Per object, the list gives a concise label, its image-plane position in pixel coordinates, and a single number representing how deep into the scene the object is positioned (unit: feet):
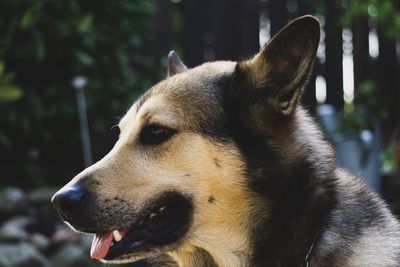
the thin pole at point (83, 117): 20.89
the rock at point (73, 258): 17.58
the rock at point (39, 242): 18.63
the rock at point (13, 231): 18.12
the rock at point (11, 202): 20.31
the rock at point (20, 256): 16.88
